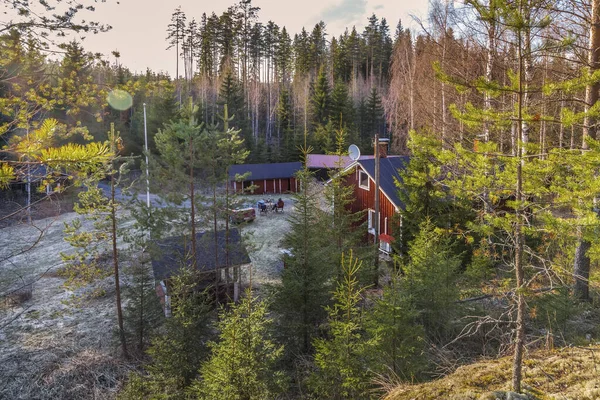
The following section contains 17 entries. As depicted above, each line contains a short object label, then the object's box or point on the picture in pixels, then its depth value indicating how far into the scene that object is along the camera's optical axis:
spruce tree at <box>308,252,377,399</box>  5.55
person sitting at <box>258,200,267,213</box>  28.25
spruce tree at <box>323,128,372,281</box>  12.06
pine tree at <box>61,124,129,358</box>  10.09
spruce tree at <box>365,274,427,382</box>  5.74
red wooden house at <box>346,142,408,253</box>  17.06
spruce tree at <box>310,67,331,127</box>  41.78
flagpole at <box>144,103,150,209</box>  13.60
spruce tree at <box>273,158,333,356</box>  9.19
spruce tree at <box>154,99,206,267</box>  13.06
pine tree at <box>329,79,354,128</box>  40.16
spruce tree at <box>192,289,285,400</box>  5.18
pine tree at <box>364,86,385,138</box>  43.69
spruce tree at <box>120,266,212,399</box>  6.77
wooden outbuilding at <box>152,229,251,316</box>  13.29
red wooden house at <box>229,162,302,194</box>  35.28
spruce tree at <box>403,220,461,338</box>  8.04
